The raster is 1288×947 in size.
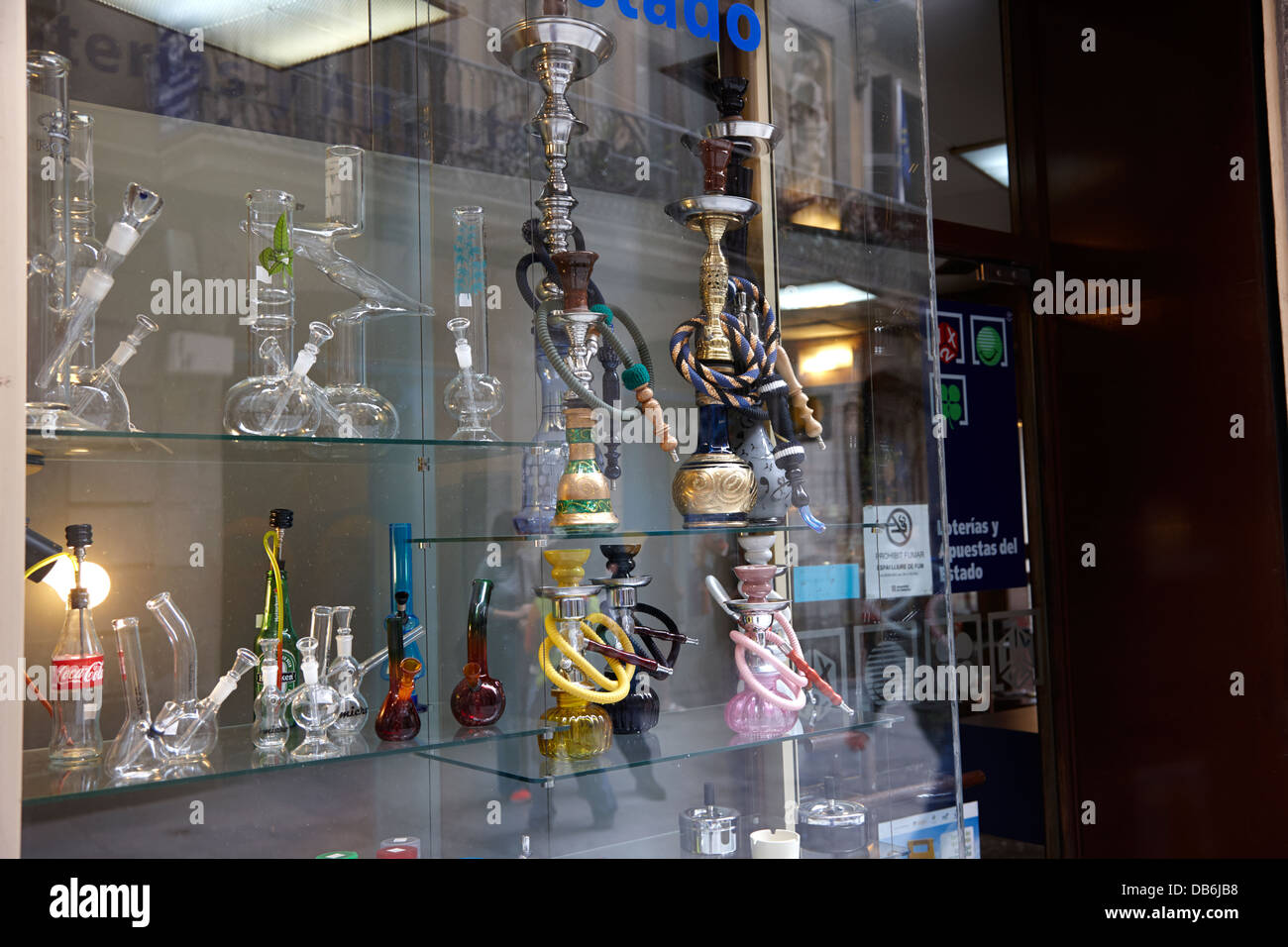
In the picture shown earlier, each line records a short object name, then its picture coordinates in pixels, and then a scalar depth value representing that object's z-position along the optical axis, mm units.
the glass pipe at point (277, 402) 1625
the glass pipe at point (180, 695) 1539
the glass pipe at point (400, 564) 1951
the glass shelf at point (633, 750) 1806
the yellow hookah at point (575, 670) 1867
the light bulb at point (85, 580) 1569
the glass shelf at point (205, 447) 1496
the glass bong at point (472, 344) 1899
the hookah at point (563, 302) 1916
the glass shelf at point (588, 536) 1925
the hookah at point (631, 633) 1947
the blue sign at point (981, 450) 3295
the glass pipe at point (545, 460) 1961
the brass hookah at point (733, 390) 2068
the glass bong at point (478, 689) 1790
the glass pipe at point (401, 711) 1697
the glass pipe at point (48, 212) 1459
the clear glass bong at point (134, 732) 1479
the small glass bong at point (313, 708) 1625
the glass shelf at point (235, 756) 1382
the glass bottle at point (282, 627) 1702
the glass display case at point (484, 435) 1631
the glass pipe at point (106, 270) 1494
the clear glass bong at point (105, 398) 1492
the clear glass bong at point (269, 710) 1629
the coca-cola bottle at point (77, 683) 1503
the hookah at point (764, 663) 2066
